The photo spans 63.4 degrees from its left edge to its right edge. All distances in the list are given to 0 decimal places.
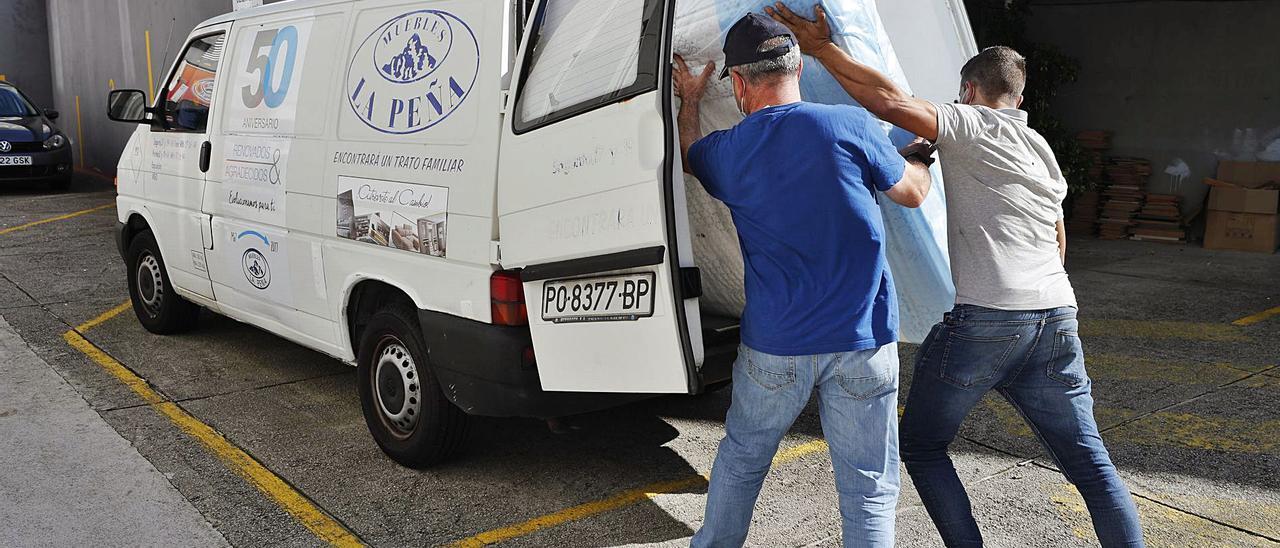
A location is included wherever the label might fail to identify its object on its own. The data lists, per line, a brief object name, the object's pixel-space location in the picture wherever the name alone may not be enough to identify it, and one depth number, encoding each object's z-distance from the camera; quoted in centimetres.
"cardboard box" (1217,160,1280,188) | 1083
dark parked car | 1530
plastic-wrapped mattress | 322
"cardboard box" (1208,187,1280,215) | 1047
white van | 319
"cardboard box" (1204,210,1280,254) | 1045
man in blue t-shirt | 274
